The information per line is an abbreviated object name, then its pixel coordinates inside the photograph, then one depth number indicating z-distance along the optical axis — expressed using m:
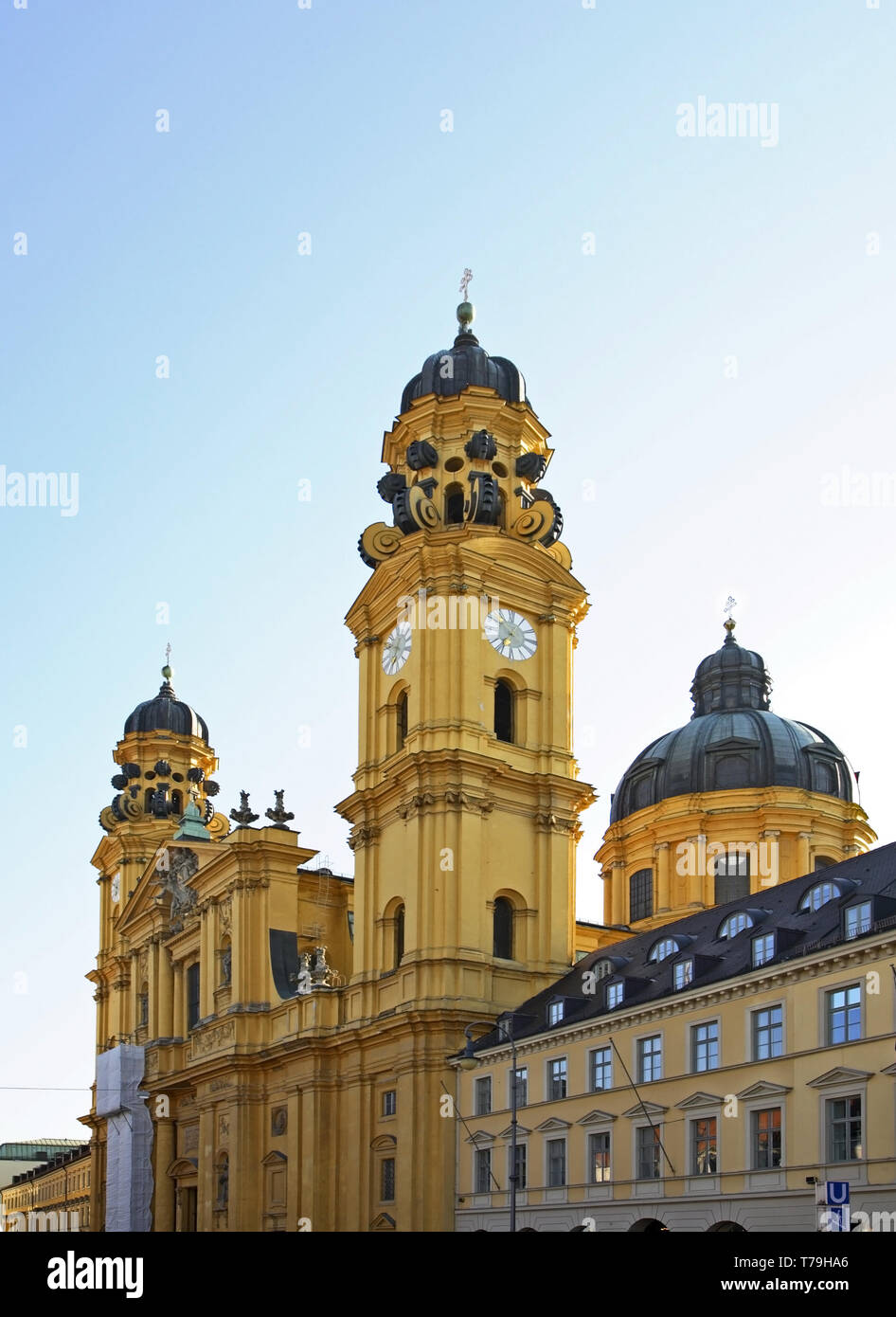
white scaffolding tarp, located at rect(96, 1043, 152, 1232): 81.12
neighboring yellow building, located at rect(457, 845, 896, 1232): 37.47
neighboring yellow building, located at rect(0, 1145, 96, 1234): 116.69
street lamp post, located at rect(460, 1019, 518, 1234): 52.28
